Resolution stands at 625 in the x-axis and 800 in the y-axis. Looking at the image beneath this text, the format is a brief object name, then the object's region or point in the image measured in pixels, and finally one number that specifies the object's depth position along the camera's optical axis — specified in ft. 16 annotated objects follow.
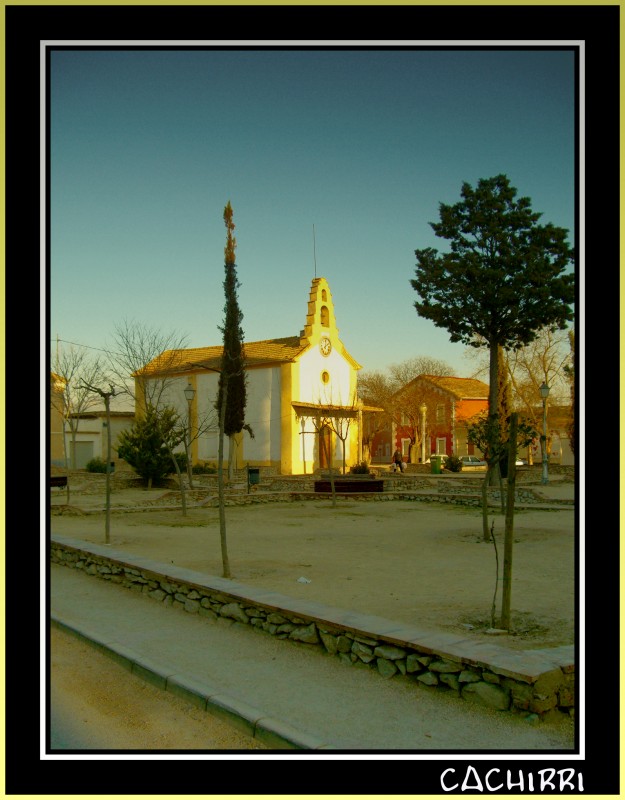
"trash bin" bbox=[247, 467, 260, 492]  84.84
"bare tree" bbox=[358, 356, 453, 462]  166.40
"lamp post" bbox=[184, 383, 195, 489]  67.31
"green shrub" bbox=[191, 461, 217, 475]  115.73
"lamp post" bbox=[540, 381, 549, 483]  79.52
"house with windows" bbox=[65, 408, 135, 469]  129.49
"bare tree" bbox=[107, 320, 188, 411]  100.94
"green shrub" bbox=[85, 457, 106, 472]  107.45
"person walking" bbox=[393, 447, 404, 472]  114.11
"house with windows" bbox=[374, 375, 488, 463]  163.32
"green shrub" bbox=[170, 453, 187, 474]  99.74
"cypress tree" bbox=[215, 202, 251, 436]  104.32
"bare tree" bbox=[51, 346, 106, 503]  97.75
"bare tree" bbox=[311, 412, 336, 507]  120.78
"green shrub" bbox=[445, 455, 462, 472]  124.57
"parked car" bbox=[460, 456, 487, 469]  143.01
